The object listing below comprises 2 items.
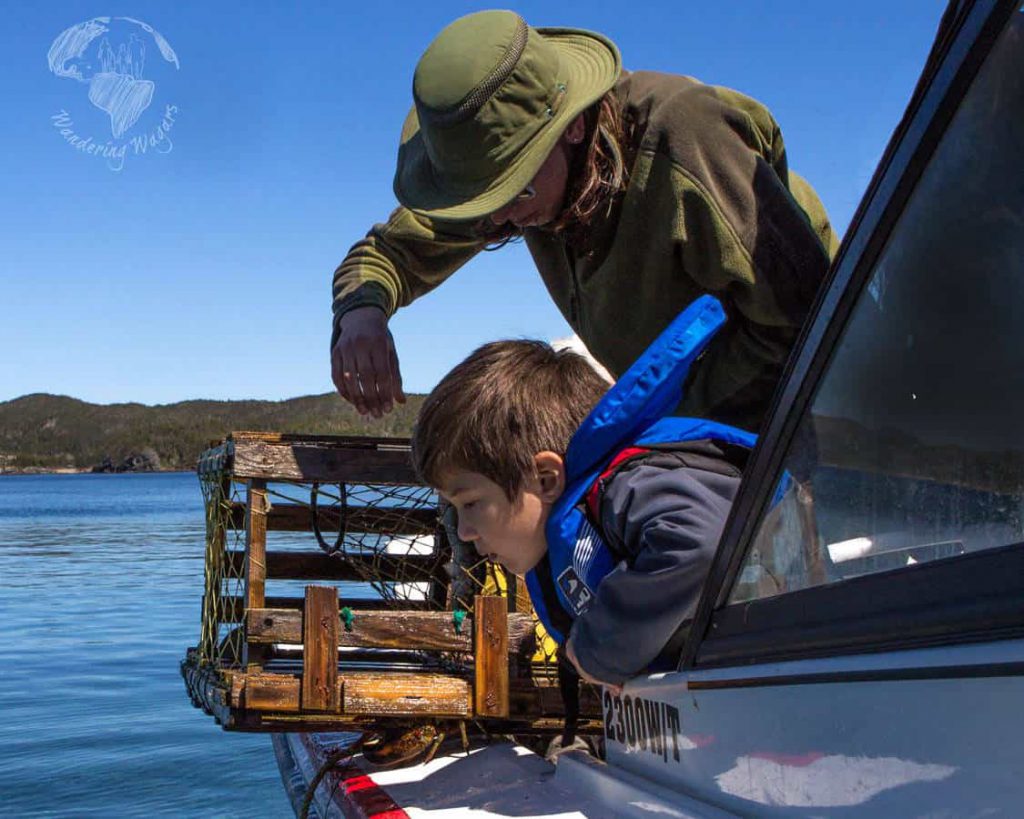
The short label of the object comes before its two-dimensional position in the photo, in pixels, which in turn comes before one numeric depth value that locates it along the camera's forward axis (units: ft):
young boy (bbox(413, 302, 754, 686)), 7.23
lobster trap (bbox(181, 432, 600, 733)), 11.66
